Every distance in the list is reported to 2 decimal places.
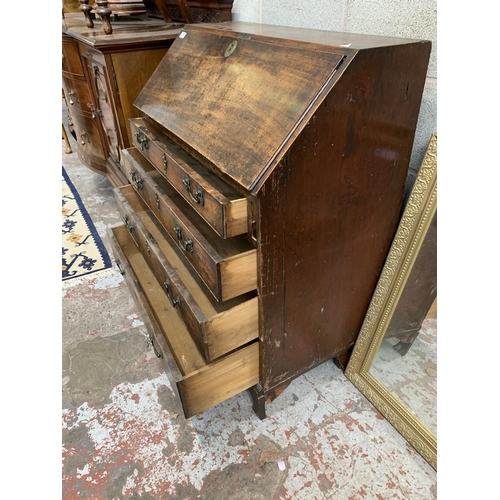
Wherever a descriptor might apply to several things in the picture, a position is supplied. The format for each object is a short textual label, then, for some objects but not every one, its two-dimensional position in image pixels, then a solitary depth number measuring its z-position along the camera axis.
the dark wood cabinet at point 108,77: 1.65
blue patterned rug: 2.04
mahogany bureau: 0.82
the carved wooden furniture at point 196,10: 1.70
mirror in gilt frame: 1.08
